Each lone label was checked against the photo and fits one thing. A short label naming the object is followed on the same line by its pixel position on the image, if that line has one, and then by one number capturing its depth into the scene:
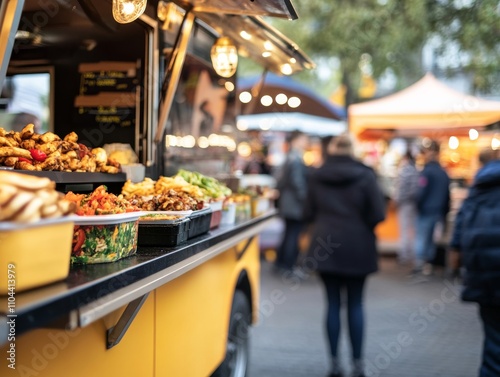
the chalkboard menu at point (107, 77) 4.21
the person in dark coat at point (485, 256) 3.83
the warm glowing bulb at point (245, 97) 6.34
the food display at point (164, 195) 2.99
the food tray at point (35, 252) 1.52
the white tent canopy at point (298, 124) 11.16
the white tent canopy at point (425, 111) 10.59
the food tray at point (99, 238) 2.03
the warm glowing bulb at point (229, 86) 5.91
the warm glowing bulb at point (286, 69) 4.99
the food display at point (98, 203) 2.19
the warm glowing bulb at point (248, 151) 13.84
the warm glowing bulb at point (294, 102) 9.42
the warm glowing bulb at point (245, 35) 4.34
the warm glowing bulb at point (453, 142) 13.29
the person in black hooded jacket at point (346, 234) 4.87
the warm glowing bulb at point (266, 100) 7.62
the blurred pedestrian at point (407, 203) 10.02
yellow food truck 1.80
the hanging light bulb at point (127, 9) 2.98
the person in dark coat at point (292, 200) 9.70
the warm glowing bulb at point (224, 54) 4.45
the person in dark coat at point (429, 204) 9.43
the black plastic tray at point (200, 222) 2.93
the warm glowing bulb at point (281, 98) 8.80
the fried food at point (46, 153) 2.57
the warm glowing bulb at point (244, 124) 10.93
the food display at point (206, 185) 3.77
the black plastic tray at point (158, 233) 2.57
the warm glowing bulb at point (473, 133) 11.08
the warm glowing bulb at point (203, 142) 5.30
